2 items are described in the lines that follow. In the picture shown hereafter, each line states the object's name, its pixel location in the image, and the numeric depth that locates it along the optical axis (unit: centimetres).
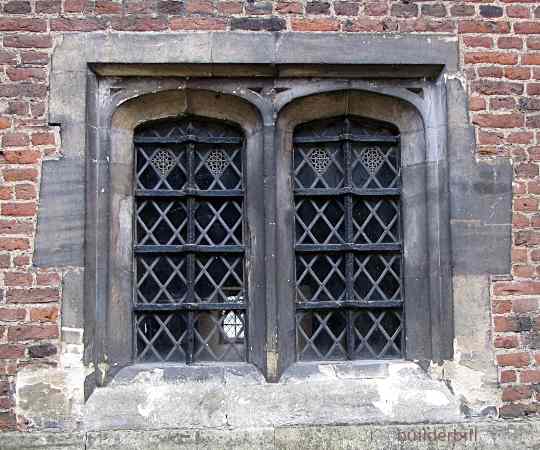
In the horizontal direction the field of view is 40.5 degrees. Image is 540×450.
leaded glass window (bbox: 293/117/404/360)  462
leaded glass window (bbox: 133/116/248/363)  456
